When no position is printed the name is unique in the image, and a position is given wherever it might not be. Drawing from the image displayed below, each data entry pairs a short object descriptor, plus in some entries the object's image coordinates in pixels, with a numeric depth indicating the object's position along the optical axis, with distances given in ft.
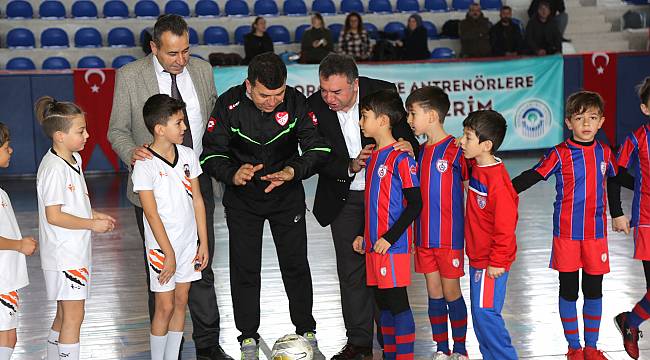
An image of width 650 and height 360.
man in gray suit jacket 16.78
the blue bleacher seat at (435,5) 62.49
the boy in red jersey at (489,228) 15.52
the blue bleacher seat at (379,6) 61.67
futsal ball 16.10
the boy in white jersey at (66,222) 15.25
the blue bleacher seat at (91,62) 53.16
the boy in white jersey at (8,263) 14.76
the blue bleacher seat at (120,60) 52.90
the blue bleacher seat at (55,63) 53.27
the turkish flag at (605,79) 51.70
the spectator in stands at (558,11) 58.18
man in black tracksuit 16.24
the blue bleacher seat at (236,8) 59.82
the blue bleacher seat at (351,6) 61.31
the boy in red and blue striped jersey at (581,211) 16.74
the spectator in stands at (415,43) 53.31
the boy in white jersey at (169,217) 15.90
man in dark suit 17.34
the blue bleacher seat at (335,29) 57.41
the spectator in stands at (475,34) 54.90
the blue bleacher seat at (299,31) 58.23
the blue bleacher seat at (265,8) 60.03
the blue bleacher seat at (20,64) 52.21
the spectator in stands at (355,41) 52.34
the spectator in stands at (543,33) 55.77
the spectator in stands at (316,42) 51.19
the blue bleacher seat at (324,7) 60.75
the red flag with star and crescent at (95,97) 47.52
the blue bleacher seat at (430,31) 59.82
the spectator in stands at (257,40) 52.44
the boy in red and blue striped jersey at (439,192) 16.46
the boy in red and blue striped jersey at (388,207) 16.12
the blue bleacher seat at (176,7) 58.54
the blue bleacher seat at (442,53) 55.88
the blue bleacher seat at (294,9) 60.39
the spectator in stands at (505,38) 55.57
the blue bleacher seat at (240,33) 57.26
